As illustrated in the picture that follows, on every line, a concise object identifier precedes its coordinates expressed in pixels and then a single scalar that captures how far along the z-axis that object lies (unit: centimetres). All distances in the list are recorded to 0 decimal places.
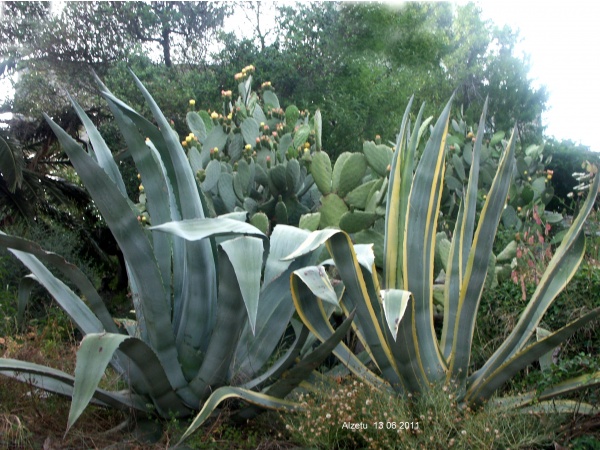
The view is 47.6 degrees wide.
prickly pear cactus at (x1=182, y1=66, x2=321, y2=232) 496
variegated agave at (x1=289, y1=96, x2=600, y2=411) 300
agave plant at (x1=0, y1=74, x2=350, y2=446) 285
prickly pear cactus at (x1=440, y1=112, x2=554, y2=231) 614
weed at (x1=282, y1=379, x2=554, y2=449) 280
